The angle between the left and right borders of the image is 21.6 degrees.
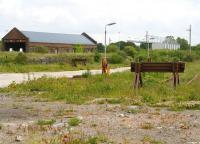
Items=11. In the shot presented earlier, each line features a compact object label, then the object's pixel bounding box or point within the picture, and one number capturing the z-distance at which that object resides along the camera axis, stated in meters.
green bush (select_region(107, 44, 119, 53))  103.03
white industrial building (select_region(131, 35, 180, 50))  129.44
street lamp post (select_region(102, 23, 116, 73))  33.41
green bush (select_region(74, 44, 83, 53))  100.62
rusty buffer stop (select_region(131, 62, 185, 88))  21.38
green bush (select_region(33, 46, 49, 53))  87.74
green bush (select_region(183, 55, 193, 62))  88.94
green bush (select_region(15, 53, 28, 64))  57.57
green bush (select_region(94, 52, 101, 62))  80.17
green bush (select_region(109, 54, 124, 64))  80.38
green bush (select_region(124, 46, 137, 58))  101.12
